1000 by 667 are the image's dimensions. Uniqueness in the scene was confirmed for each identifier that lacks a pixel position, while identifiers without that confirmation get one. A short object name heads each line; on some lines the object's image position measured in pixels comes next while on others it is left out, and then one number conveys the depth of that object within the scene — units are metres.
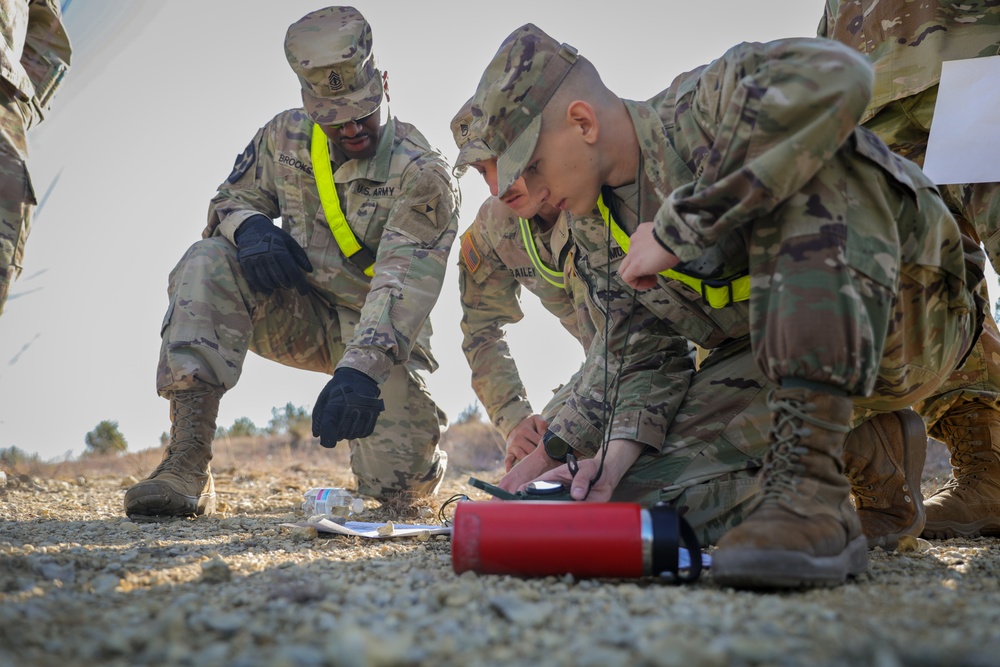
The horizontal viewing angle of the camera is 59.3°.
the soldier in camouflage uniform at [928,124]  3.21
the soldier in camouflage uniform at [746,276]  2.12
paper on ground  3.12
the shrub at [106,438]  10.77
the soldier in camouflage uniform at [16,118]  4.11
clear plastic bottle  4.26
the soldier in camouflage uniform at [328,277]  3.97
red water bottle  2.05
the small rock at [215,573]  2.14
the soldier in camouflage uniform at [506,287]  3.87
